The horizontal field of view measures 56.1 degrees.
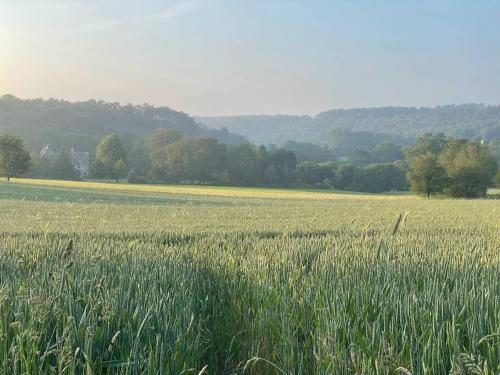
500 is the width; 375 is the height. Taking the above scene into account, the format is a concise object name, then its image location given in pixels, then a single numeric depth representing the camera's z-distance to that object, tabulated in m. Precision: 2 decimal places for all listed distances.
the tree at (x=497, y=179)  72.69
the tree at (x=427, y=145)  110.31
